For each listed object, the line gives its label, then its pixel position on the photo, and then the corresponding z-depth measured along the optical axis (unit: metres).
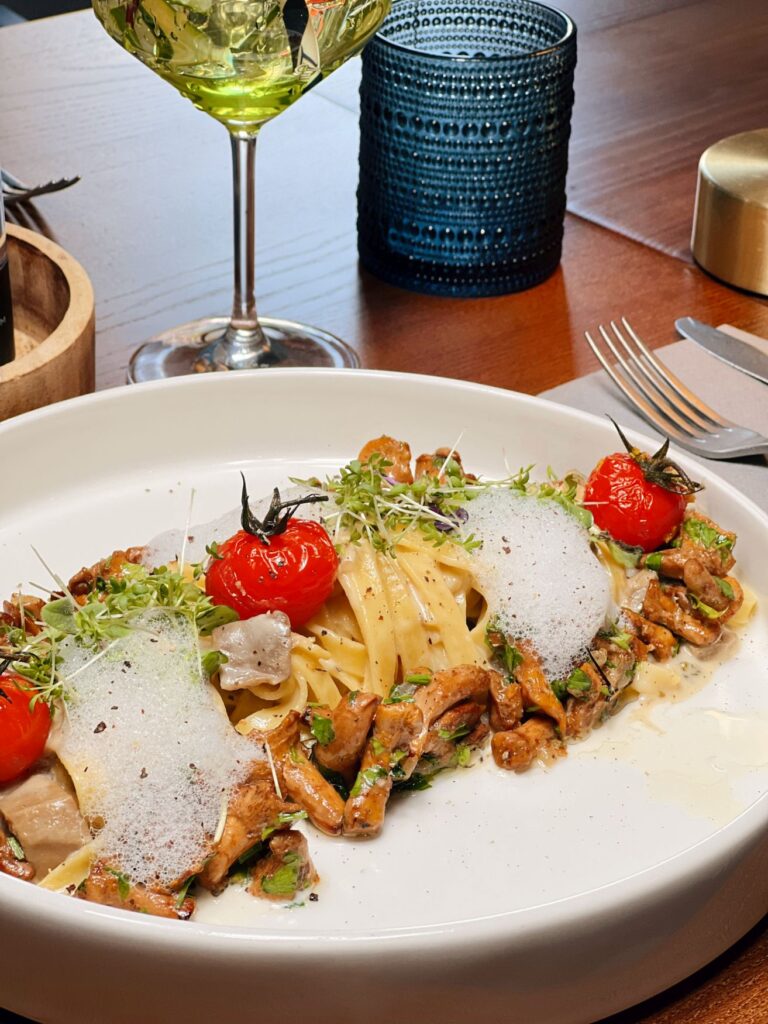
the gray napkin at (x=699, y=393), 0.37
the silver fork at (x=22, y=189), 0.47
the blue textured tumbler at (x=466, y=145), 0.41
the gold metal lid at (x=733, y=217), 0.46
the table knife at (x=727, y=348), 0.39
